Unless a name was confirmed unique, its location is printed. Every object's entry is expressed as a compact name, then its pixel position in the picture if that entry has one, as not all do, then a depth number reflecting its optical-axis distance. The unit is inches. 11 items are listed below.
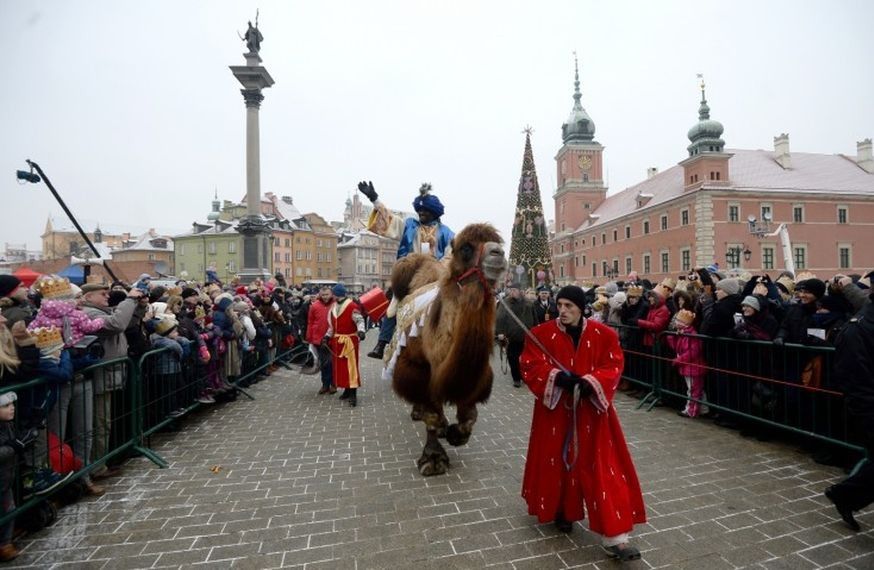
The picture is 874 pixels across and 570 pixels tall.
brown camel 159.6
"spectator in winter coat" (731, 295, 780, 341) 231.8
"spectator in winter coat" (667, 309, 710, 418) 263.6
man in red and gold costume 332.2
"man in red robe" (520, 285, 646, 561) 124.3
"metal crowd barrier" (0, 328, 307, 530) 149.9
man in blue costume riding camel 247.0
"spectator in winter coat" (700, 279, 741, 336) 244.5
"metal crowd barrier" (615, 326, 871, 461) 190.5
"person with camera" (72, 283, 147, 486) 185.3
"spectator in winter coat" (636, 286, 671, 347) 294.8
